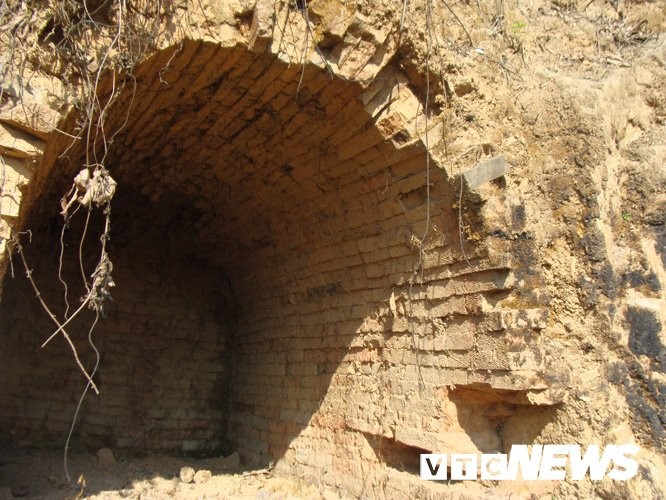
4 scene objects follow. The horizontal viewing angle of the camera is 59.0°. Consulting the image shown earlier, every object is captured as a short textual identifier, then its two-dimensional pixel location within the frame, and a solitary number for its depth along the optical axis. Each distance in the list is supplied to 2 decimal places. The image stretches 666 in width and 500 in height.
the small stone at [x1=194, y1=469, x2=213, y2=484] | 5.05
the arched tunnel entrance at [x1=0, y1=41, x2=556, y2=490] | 3.73
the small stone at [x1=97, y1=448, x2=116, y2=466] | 5.65
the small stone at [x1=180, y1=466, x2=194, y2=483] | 5.02
